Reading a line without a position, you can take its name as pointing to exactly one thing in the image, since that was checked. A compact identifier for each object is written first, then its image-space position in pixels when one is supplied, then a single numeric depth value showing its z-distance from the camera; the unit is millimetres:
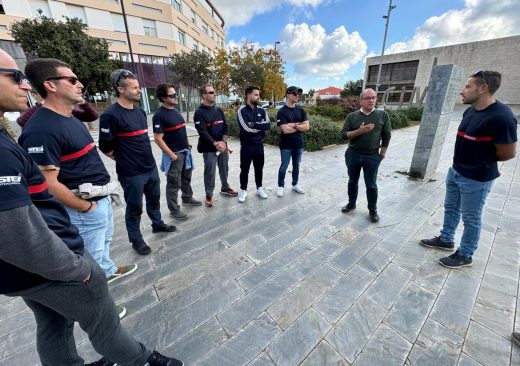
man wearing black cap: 4246
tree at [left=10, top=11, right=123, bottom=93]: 12180
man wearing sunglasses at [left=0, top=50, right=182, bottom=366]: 921
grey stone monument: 4707
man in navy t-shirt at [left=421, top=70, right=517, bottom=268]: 2246
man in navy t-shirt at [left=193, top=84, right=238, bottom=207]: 3879
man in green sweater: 3361
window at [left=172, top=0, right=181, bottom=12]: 27469
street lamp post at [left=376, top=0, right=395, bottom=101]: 18884
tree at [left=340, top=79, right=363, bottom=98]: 46781
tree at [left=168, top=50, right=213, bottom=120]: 17078
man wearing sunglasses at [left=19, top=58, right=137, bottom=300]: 1646
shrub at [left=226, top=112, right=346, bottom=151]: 8727
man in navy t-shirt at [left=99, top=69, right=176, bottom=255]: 2529
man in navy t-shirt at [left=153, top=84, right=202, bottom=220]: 3361
